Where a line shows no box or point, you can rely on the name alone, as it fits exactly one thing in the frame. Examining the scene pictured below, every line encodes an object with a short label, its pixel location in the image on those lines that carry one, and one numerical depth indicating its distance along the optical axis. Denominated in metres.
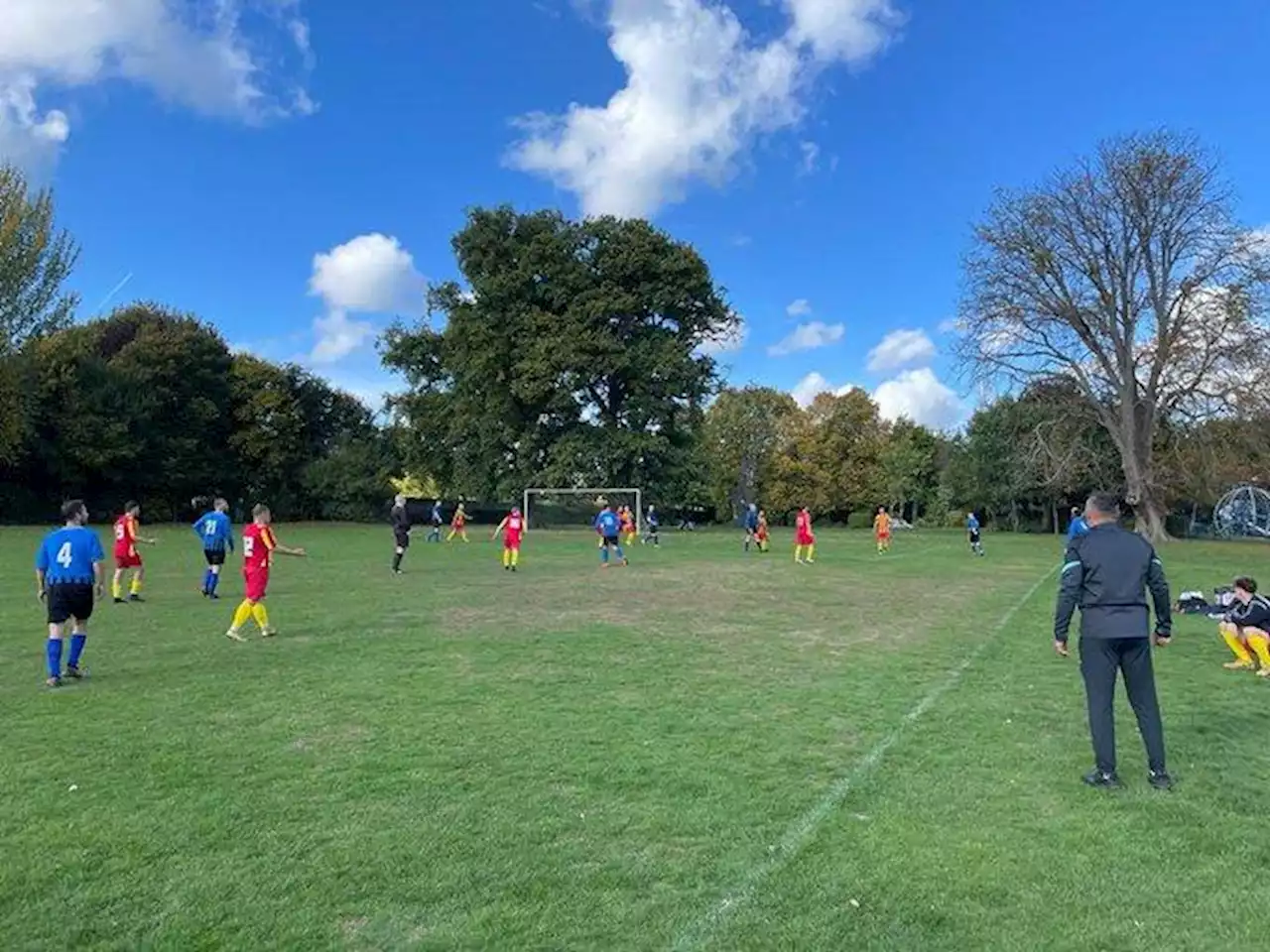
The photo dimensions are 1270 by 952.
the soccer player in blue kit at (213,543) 16.50
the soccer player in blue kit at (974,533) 33.51
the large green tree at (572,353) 48.38
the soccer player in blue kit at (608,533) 25.81
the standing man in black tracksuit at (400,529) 22.22
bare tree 37.44
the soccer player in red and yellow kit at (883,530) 34.69
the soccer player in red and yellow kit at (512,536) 23.17
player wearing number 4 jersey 9.02
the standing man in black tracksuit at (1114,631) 6.09
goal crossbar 46.91
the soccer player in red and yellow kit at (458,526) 40.10
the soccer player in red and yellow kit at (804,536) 27.67
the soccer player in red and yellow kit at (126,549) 15.66
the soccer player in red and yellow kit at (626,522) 35.38
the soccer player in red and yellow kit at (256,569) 11.73
